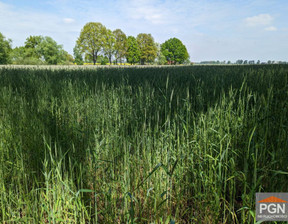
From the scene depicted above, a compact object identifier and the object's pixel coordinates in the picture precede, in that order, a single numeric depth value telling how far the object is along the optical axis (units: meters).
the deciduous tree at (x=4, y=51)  46.75
